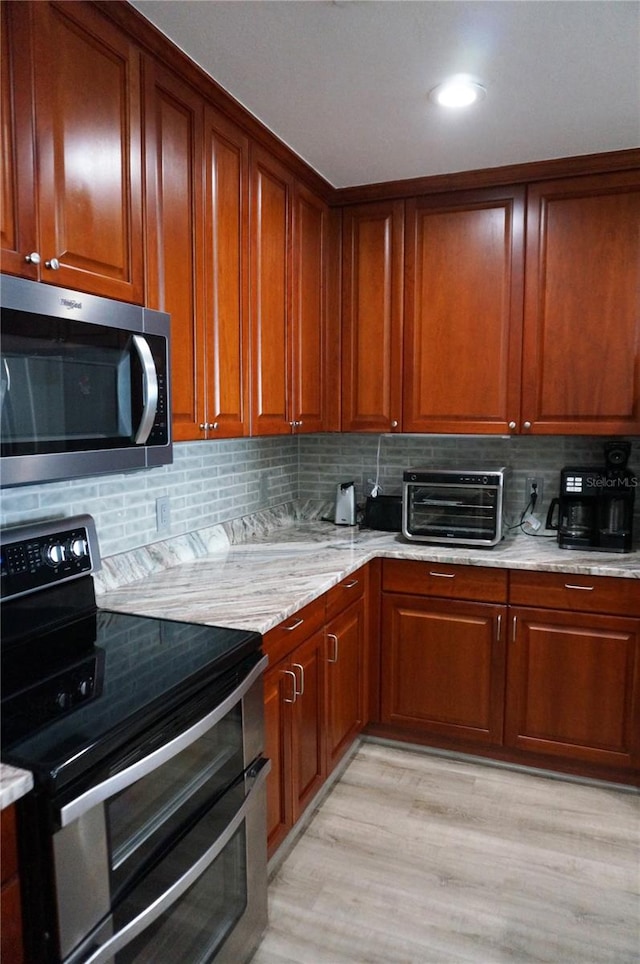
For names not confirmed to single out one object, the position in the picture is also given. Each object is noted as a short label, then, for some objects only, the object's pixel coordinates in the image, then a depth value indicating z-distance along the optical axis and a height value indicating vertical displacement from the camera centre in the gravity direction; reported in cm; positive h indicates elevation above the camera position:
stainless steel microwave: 123 +10
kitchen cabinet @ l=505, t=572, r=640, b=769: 241 -94
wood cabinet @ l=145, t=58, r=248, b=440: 173 +54
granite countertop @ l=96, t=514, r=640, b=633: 184 -50
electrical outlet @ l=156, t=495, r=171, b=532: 227 -31
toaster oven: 266 -33
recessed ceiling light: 189 +103
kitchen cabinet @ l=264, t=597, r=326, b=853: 186 -91
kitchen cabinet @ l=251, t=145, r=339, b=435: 231 +49
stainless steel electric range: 106 -65
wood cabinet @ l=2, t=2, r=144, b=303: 128 +62
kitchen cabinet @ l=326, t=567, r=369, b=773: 232 -92
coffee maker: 257 -31
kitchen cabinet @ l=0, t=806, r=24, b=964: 101 -76
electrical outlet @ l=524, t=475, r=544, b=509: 297 -26
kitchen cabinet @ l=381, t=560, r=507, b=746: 258 -93
